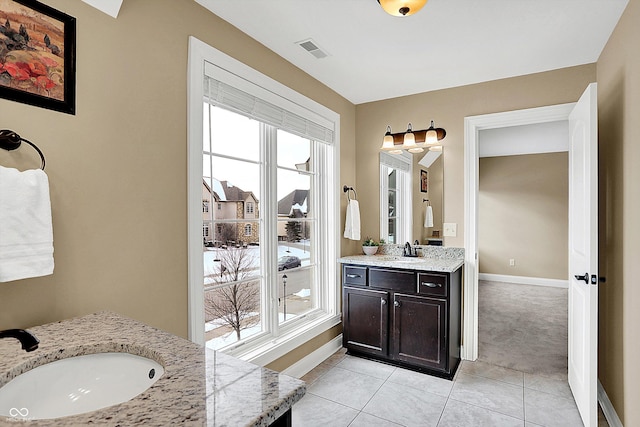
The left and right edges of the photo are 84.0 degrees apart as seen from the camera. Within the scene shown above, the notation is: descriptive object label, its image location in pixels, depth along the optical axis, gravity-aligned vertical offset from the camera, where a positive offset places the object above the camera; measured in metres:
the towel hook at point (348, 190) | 3.55 +0.24
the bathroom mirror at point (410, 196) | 3.39 +0.18
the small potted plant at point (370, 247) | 3.60 -0.34
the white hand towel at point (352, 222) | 3.48 -0.08
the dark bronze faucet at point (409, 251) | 3.46 -0.36
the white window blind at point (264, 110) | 2.12 +0.73
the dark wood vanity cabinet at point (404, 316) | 2.79 -0.86
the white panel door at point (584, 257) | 2.01 -0.27
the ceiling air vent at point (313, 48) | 2.46 +1.18
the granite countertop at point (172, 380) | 0.71 -0.40
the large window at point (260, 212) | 2.13 +0.01
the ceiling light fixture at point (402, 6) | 1.67 +0.99
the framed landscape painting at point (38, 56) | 1.26 +0.60
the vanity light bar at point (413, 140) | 3.29 +0.71
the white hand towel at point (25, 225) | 1.13 -0.04
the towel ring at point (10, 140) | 1.22 +0.26
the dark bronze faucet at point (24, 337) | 1.05 -0.38
